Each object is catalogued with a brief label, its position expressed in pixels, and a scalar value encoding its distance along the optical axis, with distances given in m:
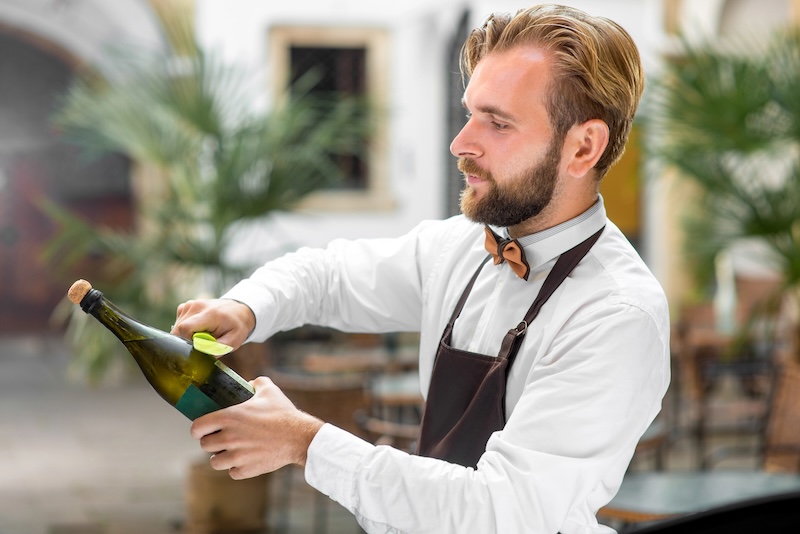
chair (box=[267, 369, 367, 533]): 4.54
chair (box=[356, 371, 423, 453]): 4.14
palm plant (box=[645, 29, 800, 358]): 5.18
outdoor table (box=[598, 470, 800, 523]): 3.08
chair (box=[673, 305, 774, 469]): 6.02
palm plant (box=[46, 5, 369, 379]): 4.96
